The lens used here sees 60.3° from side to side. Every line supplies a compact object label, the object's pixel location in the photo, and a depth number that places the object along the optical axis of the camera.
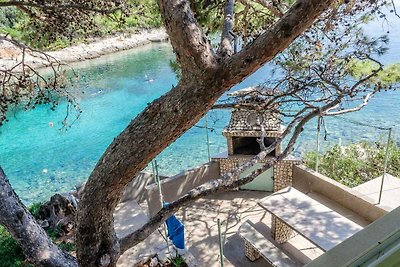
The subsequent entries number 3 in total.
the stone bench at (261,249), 4.17
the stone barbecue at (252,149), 6.39
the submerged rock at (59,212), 5.96
